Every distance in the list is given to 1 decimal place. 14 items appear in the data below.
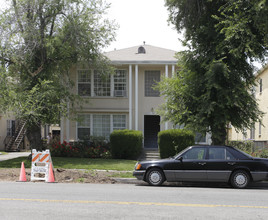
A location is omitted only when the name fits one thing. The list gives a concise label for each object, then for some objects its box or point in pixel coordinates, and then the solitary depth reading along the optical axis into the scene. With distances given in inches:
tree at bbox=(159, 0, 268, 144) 490.3
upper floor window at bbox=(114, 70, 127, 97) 869.2
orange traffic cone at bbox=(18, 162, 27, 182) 469.1
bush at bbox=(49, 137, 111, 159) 786.2
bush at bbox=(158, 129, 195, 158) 732.7
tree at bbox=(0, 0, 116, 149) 663.8
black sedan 426.9
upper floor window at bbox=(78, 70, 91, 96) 869.8
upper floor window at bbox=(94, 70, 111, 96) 868.0
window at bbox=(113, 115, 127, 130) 871.1
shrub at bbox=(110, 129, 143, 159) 754.8
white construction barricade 466.6
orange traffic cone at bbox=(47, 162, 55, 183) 460.5
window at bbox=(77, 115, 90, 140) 869.2
